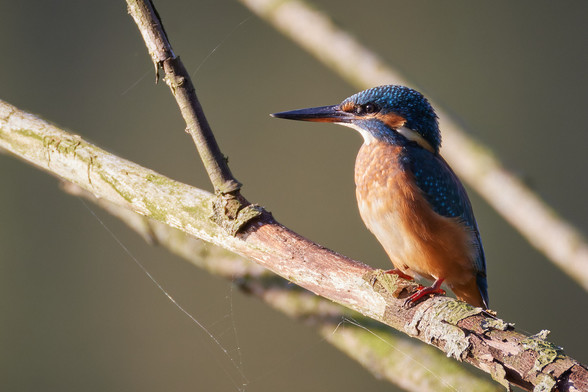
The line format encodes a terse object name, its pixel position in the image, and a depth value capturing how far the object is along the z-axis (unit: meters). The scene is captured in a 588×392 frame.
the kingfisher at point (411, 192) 4.02
